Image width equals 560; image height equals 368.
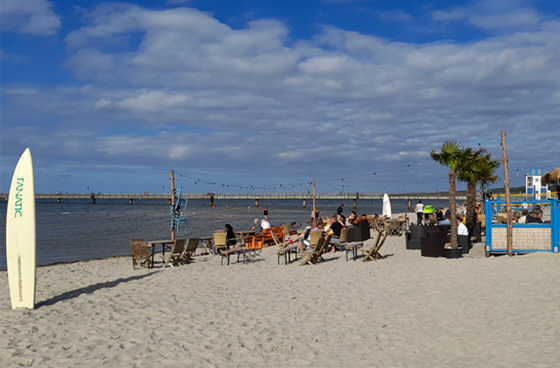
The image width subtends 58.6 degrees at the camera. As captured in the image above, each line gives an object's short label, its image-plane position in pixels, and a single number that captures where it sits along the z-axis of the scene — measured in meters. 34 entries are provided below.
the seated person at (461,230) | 12.07
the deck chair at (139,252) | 11.66
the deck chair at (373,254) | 10.94
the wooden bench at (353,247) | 11.23
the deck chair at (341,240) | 12.87
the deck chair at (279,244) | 13.45
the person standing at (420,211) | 22.12
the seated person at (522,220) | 12.94
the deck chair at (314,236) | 12.48
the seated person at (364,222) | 15.47
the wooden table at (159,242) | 11.90
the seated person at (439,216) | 17.40
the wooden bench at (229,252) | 11.55
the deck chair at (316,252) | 10.77
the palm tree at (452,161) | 11.26
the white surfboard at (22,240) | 6.71
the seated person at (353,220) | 17.08
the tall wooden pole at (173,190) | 14.95
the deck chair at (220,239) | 13.57
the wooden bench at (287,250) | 11.30
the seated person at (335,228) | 13.30
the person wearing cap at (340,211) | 17.72
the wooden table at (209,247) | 14.20
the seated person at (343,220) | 15.98
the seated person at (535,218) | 11.94
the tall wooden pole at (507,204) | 10.53
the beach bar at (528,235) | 10.48
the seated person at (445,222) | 13.67
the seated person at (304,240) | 12.56
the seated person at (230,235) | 14.42
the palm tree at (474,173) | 15.93
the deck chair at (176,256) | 11.59
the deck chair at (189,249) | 11.99
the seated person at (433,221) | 14.80
